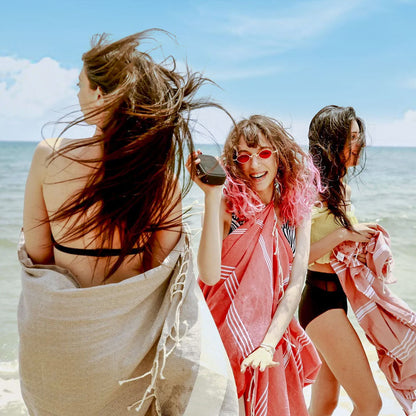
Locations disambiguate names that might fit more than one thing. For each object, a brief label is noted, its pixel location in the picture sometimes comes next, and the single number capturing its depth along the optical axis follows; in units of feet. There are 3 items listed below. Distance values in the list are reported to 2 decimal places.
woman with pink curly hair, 6.50
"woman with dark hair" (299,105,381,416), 8.87
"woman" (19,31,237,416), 4.76
